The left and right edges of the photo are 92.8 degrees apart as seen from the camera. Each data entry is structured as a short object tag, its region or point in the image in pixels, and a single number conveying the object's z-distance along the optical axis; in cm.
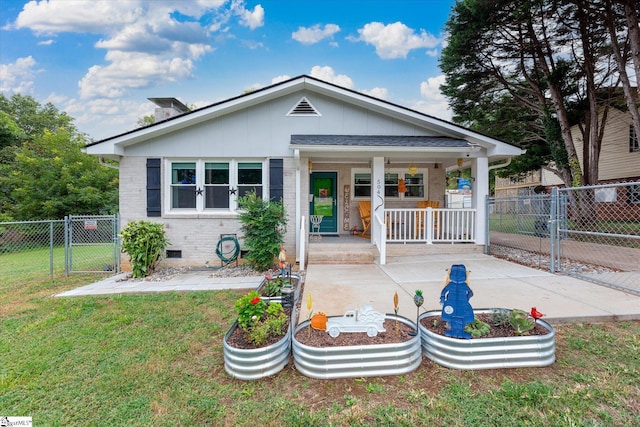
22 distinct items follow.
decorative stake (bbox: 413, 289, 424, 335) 279
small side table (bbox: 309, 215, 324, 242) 895
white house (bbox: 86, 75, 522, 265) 765
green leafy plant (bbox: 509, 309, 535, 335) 284
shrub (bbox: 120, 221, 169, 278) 678
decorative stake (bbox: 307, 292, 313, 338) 294
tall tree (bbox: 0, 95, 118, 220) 1716
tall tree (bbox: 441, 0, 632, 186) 1145
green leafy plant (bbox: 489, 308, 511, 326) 305
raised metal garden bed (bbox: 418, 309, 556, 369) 269
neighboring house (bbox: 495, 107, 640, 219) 1505
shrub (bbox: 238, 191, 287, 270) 688
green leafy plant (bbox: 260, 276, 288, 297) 439
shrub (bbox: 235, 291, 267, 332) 299
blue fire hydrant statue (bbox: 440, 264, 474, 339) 278
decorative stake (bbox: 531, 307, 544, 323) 284
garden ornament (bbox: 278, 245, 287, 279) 469
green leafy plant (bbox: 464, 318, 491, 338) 281
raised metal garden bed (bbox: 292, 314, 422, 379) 260
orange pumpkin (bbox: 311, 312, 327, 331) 293
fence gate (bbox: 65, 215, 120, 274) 744
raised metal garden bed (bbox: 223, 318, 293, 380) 261
